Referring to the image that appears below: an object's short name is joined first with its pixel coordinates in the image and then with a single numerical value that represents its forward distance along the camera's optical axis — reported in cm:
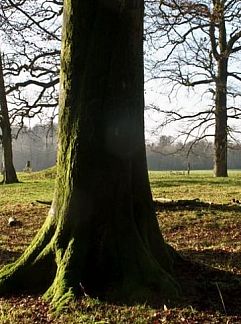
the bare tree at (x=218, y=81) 3061
